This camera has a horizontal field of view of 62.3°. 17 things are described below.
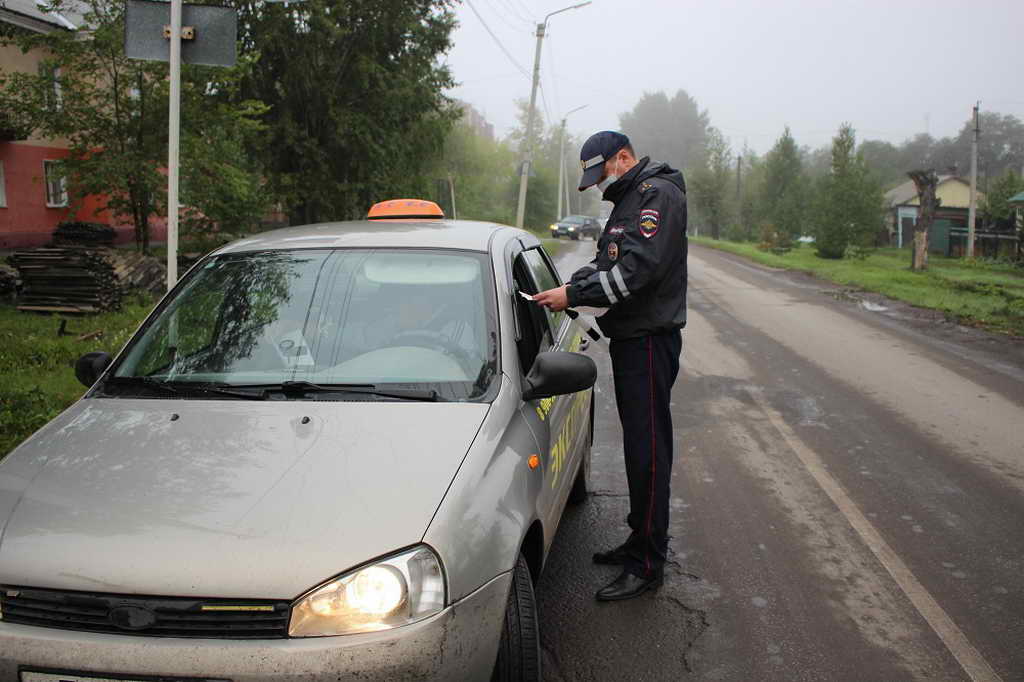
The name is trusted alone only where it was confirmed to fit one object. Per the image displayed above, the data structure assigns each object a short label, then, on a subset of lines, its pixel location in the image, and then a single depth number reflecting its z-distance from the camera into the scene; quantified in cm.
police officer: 360
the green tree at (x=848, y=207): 3303
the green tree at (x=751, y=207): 6044
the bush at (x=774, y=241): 4156
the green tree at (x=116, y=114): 1348
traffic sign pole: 582
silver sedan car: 213
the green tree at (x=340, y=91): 2039
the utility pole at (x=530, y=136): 2842
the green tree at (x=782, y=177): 5212
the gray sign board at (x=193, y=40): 599
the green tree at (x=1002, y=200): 4325
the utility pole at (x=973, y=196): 3042
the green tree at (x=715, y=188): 6369
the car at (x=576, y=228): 4766
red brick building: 2141
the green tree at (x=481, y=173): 4650
